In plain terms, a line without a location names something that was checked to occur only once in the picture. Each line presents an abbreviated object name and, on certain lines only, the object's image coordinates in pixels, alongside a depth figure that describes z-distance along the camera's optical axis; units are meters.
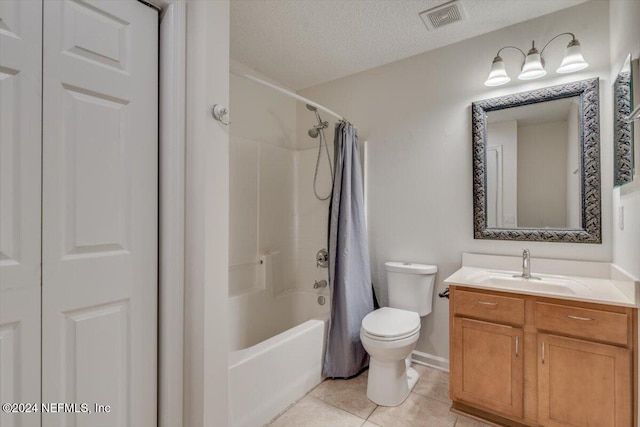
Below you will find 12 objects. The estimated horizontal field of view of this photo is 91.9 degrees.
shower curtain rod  1.79
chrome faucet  1.93
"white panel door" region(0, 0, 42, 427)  0.95
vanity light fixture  1.83
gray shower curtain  2.23
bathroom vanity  1.42
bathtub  1.64
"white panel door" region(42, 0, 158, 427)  1.05
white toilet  1.89
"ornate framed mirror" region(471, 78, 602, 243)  1.91
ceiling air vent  1.94
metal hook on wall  1.37
